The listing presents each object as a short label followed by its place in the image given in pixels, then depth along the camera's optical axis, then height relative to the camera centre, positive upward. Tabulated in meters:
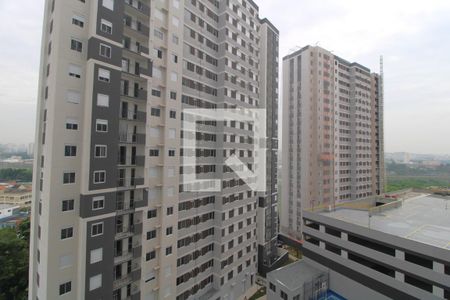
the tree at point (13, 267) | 20.61 -11.23
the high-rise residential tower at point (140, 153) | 14.41 +0.24
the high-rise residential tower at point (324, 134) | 47.78 +5.97
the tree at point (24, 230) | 26.52 -9.79
